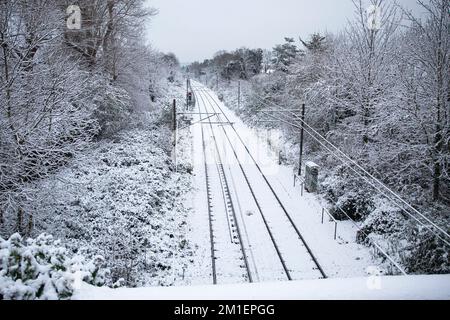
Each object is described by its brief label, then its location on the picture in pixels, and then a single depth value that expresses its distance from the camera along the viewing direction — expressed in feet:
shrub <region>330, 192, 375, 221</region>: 50.80
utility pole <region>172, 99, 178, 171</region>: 74.36
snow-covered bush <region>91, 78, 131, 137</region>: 66.75
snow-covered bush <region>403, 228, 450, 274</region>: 31.37
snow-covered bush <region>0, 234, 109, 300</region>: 11.95
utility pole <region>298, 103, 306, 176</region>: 72.02
